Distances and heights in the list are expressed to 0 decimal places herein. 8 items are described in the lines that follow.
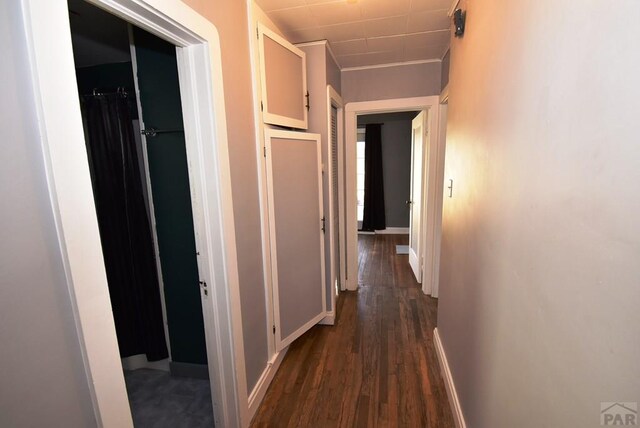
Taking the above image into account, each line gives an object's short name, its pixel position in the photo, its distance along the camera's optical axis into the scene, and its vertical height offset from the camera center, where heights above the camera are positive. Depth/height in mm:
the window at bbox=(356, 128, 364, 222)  6582 -80
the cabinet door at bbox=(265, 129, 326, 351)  2102 -457
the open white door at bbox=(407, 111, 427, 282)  3552 -329
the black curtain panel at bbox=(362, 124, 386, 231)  6281 -263
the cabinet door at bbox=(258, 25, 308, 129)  1934 +657
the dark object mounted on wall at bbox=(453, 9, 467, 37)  1730 +866
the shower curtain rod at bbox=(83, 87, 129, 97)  2016 +571
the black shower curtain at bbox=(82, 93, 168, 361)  2027 -321
